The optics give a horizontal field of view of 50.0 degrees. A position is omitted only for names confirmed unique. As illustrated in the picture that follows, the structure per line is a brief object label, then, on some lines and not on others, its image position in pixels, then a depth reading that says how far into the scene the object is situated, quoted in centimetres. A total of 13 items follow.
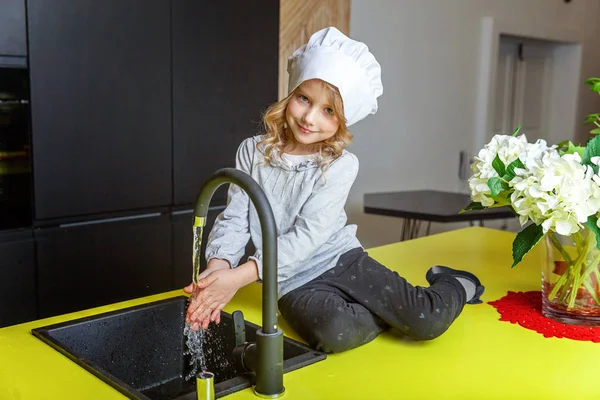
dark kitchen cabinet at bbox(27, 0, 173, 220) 207
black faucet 87
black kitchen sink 118
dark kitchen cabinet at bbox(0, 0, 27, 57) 196
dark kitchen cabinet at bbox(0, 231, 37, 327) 204
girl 121
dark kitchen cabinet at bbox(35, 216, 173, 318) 214
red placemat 130
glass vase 134
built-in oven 204
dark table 291
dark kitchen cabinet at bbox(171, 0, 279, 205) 240
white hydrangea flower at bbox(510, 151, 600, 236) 117
